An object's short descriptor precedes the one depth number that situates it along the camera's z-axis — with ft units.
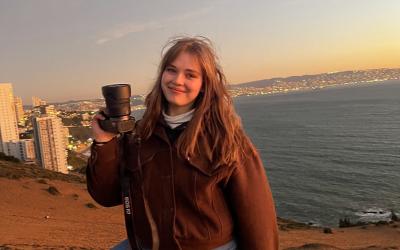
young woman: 5.61
